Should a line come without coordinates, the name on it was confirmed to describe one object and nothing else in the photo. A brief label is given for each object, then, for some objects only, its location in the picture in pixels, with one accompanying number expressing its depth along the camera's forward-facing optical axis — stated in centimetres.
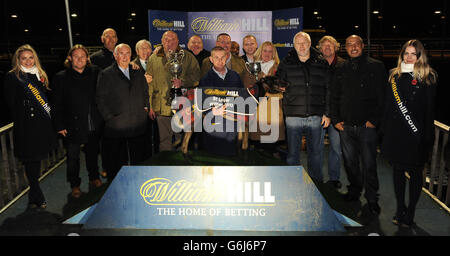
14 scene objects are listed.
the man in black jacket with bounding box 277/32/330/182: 390
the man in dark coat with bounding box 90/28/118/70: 504
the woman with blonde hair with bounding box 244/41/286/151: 442
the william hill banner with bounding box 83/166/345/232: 329
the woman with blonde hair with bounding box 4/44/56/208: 375
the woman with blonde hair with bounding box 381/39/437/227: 320
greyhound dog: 372
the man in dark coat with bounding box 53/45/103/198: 401
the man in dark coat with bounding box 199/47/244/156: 361
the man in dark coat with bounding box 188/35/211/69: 529
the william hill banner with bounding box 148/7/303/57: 779
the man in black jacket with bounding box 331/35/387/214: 367
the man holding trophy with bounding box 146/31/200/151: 458
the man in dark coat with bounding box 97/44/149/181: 409
